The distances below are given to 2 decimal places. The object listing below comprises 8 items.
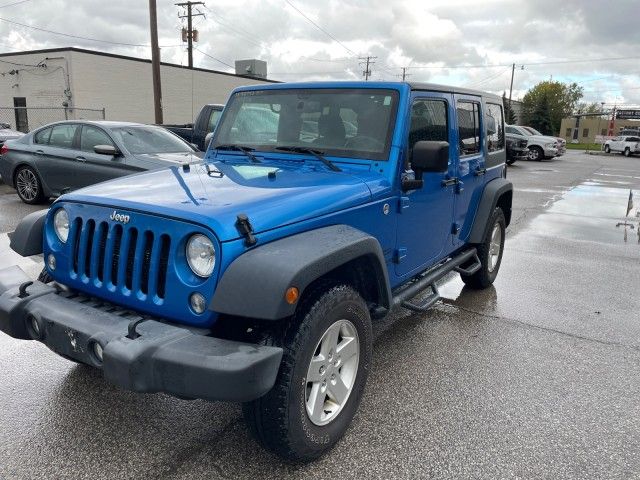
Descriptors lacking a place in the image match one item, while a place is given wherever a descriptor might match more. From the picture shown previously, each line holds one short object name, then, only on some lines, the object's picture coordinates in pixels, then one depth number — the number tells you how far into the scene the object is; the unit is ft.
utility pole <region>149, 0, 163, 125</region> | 58.54
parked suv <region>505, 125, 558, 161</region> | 88.02
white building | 74.43
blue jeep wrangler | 7.09
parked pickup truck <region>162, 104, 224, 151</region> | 39.75
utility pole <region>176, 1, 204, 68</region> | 109.70
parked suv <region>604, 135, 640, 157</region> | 120.92
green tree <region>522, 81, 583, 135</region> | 249.14
